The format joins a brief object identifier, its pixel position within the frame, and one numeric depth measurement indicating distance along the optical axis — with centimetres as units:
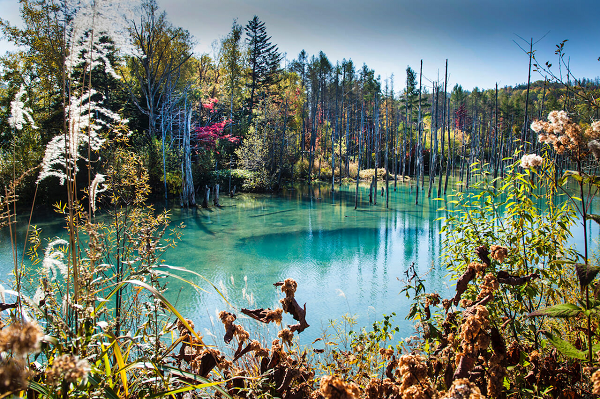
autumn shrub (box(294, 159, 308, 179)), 2684
